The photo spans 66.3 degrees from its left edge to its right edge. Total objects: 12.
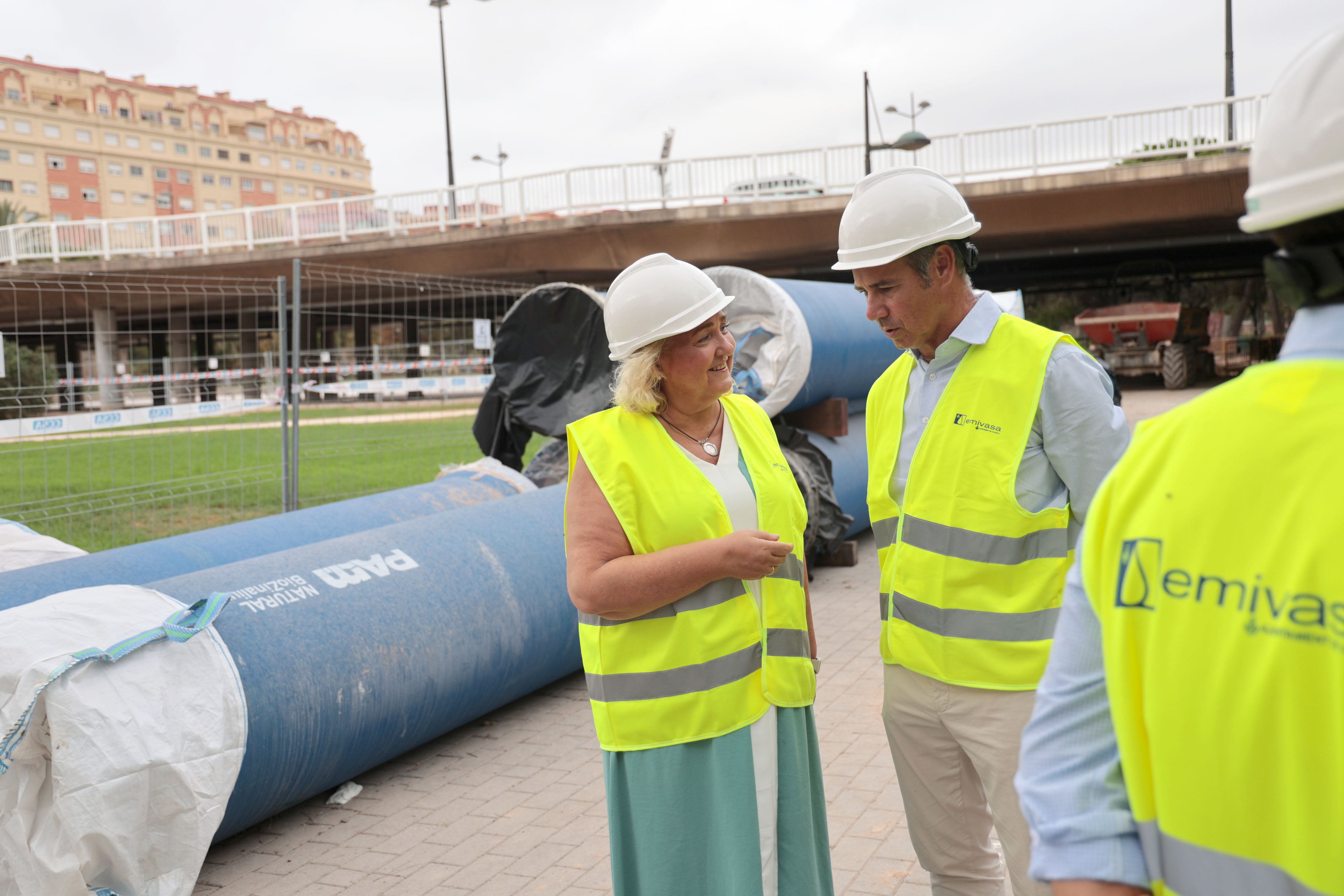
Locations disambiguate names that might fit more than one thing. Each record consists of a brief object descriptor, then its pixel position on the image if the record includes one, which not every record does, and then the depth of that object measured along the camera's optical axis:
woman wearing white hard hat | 2.47
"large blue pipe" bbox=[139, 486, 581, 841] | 4.04
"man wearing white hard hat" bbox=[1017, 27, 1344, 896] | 0.97
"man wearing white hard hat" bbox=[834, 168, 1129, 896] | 2.53
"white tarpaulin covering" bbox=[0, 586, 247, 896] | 3.19
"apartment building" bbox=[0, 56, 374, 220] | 86.25
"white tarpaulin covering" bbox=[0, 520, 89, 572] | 5.06
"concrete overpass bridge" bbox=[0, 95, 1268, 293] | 23.55
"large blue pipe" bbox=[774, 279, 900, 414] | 7.98
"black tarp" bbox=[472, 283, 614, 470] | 8.92
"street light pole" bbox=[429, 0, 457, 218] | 36.78
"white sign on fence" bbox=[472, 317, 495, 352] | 11.69
